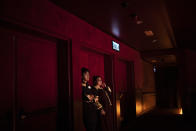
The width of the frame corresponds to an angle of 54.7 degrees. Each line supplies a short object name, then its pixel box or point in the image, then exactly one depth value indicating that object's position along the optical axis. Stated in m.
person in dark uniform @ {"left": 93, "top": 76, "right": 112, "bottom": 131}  4.01
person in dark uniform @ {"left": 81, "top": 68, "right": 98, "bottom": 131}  3.65
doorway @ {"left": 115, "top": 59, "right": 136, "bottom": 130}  6.74
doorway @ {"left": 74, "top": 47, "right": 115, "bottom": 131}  4.53
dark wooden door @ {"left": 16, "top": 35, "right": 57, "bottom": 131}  2.80
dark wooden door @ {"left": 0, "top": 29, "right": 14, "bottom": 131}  2.51
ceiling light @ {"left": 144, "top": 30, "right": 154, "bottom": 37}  5.22
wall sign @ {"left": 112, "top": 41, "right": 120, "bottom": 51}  5.62
